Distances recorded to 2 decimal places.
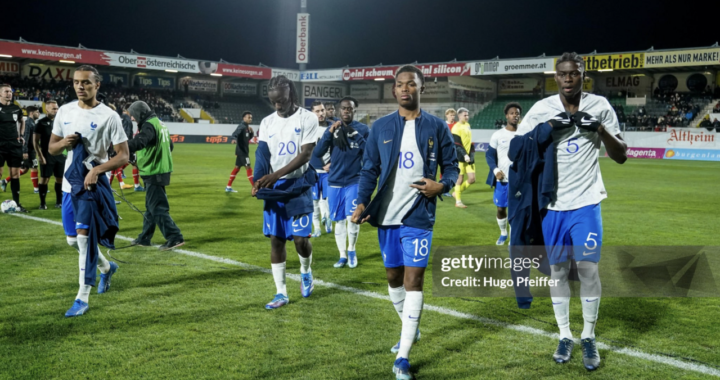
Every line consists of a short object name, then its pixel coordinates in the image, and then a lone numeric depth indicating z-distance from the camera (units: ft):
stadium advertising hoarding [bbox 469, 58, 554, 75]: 142.51
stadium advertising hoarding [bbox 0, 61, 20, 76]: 149.18
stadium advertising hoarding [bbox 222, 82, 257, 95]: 192.34
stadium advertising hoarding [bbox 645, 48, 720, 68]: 121.70
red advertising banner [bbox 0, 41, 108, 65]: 136.56
